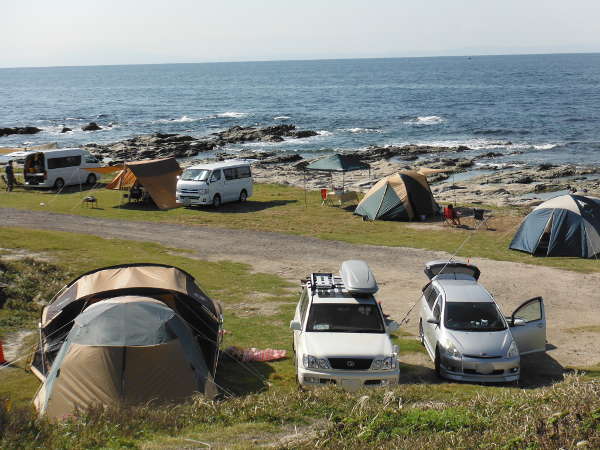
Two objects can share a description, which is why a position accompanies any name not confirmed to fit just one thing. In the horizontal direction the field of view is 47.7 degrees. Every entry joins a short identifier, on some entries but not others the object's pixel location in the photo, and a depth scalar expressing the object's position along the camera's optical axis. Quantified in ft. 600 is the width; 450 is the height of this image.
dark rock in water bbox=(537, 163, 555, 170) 154.30
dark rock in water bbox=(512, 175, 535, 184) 137.80
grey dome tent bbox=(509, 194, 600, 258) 75.61
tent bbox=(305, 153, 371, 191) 104.98
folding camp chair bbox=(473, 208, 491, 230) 91.76
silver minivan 41.39
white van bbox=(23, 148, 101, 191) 122.52
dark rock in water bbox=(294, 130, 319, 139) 234.17
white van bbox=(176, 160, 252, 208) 103.65
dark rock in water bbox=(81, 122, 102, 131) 273.13
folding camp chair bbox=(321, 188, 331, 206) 109.50
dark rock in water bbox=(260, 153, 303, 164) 173.51
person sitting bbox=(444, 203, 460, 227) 91.20
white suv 38.01
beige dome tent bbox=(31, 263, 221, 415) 35.09
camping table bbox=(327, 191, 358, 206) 106.22
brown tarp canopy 106.22
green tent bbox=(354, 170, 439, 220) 96.07
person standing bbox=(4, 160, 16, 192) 120.57
